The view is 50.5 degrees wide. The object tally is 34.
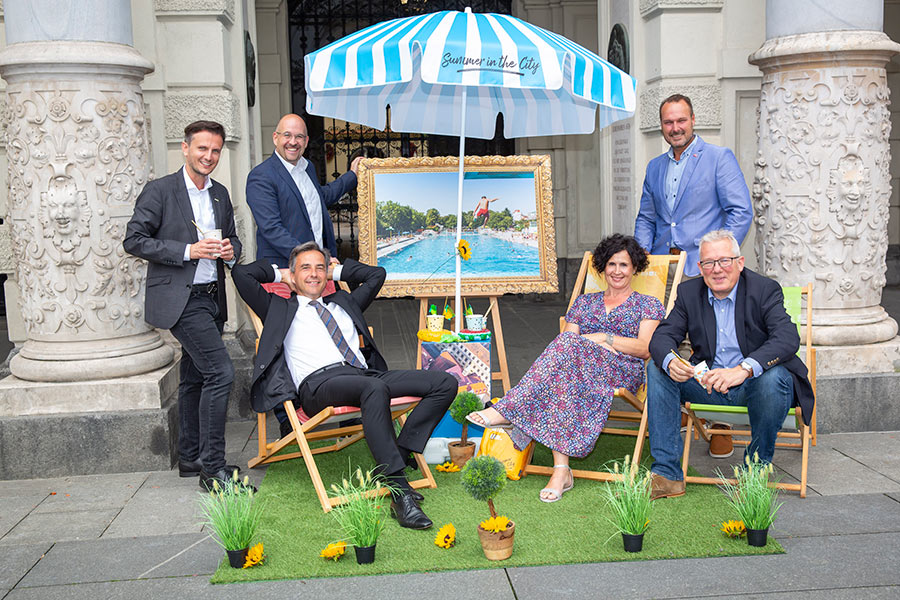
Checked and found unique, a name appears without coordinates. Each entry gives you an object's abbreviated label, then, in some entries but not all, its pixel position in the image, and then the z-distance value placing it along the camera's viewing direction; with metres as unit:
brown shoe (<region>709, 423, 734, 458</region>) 5.13
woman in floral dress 4.62
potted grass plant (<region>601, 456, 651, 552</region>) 3.75
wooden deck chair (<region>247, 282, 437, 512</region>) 4.45
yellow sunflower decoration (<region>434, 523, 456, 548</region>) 3.89
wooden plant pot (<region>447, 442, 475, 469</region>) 4.98
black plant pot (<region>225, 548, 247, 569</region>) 3.73
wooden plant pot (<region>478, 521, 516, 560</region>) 3.74
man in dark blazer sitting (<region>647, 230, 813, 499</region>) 4.35
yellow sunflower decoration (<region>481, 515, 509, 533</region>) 3.72
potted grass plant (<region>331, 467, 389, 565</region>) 3.73
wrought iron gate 11.80
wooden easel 5.60
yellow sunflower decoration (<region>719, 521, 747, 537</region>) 3.89
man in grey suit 4.68
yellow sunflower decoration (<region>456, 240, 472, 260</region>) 5.49
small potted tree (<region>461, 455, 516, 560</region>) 3.64
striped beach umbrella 4.50
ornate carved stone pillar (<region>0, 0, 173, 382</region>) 5.03
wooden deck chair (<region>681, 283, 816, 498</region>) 4.47
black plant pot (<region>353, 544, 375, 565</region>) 3.74
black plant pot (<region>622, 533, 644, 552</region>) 3.78
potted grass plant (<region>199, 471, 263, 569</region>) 3.68
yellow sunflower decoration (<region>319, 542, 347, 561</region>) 3.76
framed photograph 5.53
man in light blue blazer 5.24
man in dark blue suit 5.30
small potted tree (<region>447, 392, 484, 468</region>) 4.96
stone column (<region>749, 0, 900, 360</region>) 5.56
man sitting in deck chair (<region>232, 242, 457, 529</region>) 4.41
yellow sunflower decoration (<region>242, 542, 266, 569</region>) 3.73
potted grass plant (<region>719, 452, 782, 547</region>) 3.78
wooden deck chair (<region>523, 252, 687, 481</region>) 4.69
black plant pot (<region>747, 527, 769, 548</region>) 3.80
